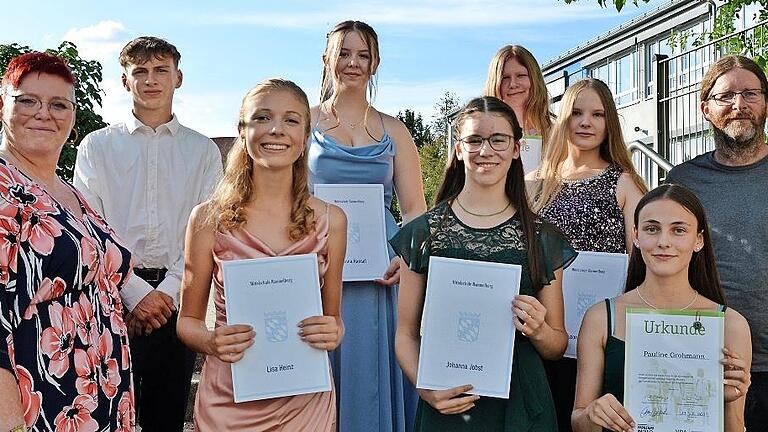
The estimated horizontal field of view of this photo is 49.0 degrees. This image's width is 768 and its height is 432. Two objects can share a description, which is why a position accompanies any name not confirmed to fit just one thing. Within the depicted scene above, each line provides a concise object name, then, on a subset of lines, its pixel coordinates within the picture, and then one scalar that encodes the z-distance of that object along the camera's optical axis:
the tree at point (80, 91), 5.89
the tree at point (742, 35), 6.88
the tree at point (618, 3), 6.31
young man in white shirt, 4.09
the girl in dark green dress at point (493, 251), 3.02
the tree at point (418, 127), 49.66
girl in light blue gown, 4.08
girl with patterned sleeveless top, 3.68
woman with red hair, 2.42
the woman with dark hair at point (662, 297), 2.99
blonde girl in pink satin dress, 3.08
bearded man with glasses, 3.58
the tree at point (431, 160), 35.28
